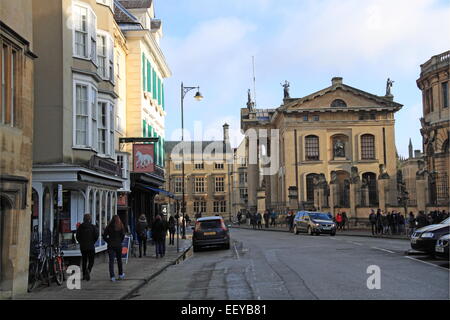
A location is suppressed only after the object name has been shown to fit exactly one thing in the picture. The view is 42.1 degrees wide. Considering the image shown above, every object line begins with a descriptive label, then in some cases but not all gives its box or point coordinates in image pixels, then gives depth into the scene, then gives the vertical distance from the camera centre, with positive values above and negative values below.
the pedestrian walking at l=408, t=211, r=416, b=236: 35.19 -1.36
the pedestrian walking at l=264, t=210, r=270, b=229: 57.66 -1.46
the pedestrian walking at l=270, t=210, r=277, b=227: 61.59 -1.64
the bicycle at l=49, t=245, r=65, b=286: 14.83 -1.50
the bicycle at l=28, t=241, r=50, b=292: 14.13 -1.51
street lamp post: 32.46 +6.13
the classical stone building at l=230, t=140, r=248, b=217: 99.53 +3.96
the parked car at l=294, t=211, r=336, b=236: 38.03 -1.41
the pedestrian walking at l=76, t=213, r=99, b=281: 15.59 -0.89
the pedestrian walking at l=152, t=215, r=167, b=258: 24.02 -1.17
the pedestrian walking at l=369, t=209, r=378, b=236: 37.97 -1.21
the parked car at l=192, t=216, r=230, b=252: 27.25 -1.37
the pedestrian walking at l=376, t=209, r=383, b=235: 37.67 -1.28
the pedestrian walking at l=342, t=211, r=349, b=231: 44.80 -1.32
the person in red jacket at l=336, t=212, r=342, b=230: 44.69 -1.38
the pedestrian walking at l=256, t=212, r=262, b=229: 59.42 -1.68
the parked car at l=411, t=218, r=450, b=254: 17.72 -1.12
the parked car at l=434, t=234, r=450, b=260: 16.48 -1.35
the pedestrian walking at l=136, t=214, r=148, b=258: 24.03 -1.05
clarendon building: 65.44 +7.51
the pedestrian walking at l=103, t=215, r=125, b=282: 15.48 -0.85
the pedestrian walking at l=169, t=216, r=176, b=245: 31.62 -1.22
